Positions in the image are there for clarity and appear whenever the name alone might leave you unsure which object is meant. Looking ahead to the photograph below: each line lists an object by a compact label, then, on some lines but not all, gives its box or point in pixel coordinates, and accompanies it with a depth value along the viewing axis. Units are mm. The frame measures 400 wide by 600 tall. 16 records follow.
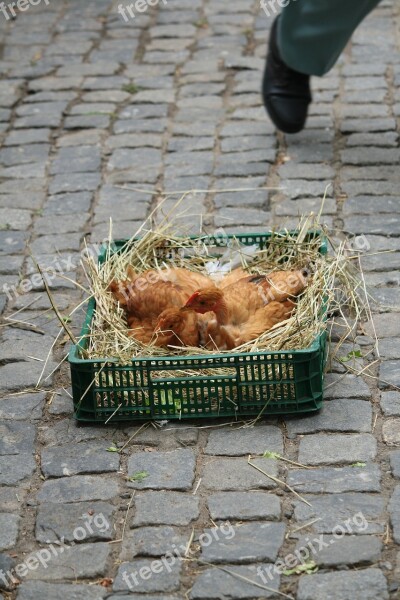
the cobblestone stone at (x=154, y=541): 5231
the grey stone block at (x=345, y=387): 6426
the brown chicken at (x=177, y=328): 6448
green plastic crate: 6069
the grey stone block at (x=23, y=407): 6426
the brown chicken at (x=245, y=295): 6467
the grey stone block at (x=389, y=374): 6502
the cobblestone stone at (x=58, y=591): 4976
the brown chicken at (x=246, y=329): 6499
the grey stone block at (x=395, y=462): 5693
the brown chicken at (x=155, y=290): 6658
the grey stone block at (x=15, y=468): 5871
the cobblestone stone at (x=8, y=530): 5364
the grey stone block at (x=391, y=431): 5991
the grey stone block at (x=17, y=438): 6114
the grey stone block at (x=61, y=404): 6445
